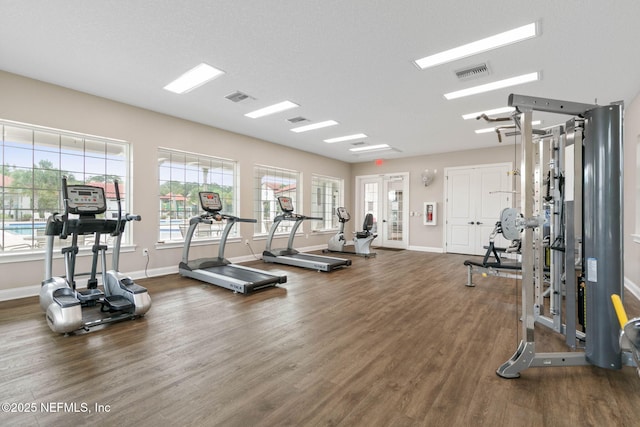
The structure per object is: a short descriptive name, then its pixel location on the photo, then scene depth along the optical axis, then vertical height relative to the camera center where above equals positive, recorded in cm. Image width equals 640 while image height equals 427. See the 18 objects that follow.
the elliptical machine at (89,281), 283 -70
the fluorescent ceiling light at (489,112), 493 +174
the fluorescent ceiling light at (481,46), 281 +173
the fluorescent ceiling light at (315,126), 576 +177
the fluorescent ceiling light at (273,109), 483 +177
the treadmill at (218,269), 433 -91
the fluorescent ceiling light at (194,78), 367 +177
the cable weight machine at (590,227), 209 -8
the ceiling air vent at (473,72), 350 +172
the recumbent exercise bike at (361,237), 745 -57
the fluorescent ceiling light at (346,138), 671 +178
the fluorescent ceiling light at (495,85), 375 +173
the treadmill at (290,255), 596 -88
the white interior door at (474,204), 764 +29
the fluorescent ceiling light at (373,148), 774 +178
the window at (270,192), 713 +58
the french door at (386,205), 916 +30
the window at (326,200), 891 +48
